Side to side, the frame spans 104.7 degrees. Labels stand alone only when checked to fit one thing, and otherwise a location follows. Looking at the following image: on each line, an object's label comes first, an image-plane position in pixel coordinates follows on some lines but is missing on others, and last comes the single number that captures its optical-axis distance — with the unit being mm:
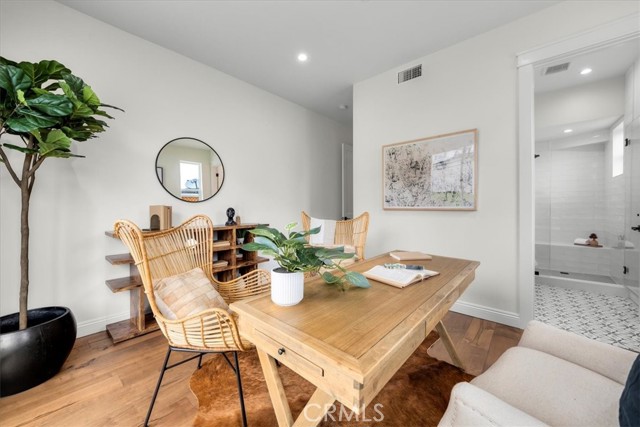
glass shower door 2551
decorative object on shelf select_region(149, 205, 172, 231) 2293
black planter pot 1416
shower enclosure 2750
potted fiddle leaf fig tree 1396
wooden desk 678
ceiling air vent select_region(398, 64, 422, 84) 2791
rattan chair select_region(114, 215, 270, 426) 1174
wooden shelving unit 2053
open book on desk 1283
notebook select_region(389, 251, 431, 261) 1841
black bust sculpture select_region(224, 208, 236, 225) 2812
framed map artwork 2496
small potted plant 1006
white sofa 644
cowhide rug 1263
